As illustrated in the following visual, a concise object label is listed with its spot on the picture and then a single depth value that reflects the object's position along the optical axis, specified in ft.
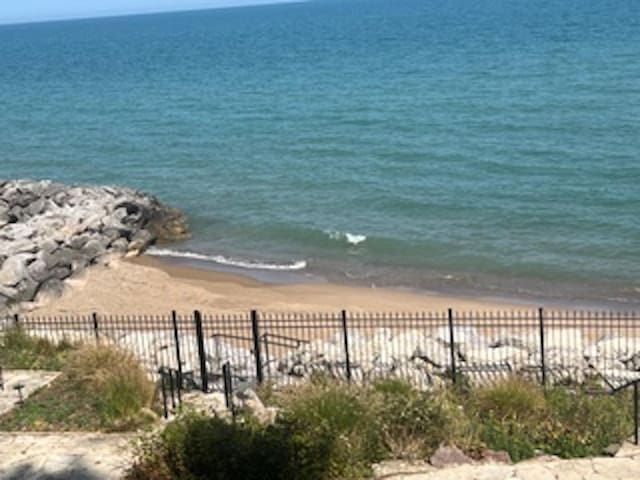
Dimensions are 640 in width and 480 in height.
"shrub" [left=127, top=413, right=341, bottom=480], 37.55
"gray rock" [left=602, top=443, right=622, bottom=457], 42.34
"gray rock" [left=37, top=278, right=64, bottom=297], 98.48
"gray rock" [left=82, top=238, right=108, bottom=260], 110.63
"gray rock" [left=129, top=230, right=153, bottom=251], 118.32
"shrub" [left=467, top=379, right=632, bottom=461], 44.11
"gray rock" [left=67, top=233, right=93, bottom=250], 110.32
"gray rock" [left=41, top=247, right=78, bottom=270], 103.13
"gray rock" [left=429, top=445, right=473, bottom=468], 41.22
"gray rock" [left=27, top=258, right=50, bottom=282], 98.99
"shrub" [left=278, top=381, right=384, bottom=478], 39.34
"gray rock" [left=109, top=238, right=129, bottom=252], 115.02
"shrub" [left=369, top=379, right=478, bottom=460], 42.91
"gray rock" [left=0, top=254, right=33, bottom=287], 96.37
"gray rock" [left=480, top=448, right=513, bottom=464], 42.22
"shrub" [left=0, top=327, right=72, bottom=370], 61.00
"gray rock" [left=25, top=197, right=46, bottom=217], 126.62
